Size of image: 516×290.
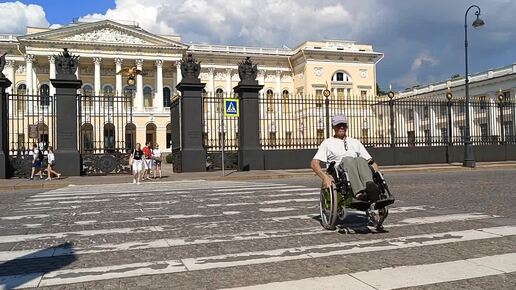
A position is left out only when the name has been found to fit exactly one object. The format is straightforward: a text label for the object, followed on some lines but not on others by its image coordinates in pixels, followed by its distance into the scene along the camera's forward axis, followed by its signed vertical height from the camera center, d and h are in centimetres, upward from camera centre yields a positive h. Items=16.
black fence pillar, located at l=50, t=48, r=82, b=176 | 2045 +174
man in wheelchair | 641 -16
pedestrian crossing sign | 1995 +204
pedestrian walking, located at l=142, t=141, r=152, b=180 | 2069 -5
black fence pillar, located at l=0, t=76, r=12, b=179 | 1945 +114
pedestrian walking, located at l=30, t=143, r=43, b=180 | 1948 -9
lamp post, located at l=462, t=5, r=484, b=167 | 2411 +70
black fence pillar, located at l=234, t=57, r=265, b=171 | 2212 +160
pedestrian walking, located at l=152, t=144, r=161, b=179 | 2175 -15
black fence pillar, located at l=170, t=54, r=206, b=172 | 2148 +169
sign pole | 1991 +155
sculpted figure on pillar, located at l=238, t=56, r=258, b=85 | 2258 +394
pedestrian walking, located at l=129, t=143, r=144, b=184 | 1822 -26
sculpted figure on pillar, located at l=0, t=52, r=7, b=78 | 2032 +438
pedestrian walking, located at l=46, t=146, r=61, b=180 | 1892 -16
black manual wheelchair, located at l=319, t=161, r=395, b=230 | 650 -68
